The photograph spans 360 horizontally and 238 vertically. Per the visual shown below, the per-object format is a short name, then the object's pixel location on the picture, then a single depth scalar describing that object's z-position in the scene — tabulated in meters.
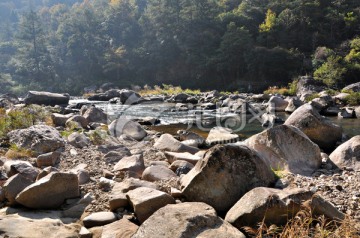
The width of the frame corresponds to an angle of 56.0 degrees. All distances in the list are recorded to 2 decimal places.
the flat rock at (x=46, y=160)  6.21
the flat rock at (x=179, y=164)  5.80
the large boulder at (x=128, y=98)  23.53
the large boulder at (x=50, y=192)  4.29
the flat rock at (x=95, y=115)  12.49
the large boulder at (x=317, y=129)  7.90
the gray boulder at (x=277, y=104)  17.17
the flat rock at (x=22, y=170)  5.06
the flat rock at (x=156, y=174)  5.16
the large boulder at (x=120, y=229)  3.47
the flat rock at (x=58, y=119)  11.17
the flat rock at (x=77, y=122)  10.47
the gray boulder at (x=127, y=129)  9.69
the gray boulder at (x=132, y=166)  5.59
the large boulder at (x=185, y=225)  3.05
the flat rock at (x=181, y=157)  6.30
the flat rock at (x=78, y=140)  7.81
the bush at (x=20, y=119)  8.72
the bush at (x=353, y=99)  17.50
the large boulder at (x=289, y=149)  5.74
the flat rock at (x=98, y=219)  3.90
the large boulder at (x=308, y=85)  25.19
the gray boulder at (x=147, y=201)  3.91
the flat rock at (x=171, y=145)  7.67
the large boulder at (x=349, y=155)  5.89
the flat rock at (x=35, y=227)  3.59
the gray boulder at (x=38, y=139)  7.07
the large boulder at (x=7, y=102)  17.35
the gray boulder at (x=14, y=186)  4.43
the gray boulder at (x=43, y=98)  20.69
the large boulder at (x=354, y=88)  21.61
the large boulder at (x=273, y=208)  3.47
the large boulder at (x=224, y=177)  4.14
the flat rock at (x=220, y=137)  9.01
